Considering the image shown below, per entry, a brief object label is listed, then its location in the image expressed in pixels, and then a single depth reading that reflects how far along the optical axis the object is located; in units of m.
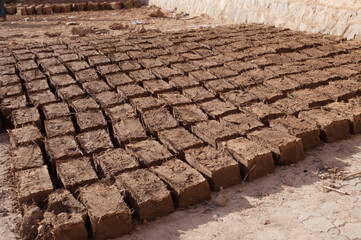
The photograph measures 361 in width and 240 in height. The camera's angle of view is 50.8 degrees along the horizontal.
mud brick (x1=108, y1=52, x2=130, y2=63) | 5.20
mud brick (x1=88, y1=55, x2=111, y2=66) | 5.07
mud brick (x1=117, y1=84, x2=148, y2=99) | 4.10
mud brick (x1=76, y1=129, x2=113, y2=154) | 3.15
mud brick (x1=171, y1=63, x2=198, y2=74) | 4.78
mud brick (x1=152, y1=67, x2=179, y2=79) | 4.63
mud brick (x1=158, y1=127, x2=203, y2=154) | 3.10
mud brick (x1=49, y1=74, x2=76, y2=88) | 4.44
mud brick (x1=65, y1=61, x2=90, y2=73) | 4.91
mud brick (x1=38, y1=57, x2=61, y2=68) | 5.13
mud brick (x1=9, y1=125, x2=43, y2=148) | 3.23
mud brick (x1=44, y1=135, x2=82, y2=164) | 3.03
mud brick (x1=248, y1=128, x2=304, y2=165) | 3.03
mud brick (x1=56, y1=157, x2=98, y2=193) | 2.69
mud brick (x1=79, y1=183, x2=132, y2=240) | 2.32
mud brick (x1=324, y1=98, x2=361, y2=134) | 3.48
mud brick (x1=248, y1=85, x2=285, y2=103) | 3.96
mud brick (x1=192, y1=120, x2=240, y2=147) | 3.19
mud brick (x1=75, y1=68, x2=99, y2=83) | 4.61
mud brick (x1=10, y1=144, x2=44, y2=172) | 2.89
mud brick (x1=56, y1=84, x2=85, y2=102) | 4.12
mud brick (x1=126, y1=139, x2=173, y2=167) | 2.95
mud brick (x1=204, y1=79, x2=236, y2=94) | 4.19
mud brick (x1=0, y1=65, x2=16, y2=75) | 4.86
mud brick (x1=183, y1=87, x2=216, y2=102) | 4.00
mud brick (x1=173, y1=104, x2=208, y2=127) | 3.55
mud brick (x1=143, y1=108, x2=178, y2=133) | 3.46
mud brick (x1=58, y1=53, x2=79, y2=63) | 5.25
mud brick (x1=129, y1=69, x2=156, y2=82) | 4.57
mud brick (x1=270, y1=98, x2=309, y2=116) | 3.68
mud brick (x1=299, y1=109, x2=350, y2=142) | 3.36
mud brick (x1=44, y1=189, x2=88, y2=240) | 2.28
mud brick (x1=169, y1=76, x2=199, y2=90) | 4.32
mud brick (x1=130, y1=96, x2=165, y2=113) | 3.81
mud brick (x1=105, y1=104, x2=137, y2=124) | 3.63
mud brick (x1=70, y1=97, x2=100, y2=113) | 3.84
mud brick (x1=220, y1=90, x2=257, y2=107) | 3.88
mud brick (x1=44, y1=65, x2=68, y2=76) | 4.79
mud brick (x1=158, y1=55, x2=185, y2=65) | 5.09
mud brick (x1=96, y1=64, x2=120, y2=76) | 4.76
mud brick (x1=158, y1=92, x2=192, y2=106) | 3.90
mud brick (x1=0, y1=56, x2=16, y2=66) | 5.26
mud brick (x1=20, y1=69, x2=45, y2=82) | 4.66
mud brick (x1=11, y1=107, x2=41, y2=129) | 3.59
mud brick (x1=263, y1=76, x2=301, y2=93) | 4.17
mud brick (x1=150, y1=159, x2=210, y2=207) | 2.60
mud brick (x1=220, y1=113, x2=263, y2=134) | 3.36
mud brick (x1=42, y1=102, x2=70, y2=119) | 3.74
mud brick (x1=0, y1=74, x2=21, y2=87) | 4.52
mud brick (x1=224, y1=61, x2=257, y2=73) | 4.83
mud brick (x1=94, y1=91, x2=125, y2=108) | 3.94
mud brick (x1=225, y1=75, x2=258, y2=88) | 4.33
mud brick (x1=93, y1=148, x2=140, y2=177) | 2.83
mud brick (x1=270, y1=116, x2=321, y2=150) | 3.24
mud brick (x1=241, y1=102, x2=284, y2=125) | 3.57
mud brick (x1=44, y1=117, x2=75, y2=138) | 3.40
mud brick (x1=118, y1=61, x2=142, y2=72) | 4.89
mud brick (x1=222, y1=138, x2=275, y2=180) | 2.87
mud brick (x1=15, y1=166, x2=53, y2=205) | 2.54
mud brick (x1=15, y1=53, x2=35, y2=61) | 5.40
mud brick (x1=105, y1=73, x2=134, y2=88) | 4.42
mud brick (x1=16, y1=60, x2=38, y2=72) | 4.99
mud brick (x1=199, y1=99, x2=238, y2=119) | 3.66
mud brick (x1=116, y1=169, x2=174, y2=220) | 2.49
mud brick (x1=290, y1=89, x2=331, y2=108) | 3.81
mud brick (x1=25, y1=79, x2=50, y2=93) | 4.31
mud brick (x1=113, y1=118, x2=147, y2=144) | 3.28
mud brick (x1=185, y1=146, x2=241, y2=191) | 2.78
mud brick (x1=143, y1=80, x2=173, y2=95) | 4.19
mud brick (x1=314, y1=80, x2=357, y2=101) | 3.92
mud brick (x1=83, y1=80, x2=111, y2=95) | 4.28
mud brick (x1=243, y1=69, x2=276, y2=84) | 4.50
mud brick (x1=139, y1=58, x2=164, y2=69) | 4.98
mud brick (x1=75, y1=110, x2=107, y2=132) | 3.47
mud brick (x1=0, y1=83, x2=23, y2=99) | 4.20
